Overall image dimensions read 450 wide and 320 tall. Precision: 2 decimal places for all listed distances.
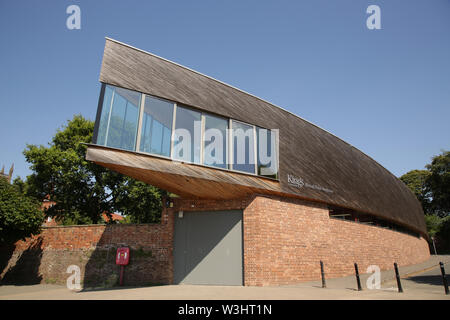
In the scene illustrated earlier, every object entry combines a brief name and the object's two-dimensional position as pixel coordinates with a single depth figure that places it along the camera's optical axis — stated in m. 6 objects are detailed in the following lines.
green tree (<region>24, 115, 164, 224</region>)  21.08
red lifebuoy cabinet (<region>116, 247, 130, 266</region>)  11.19
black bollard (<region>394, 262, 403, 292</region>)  7.73
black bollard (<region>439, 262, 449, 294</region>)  7.22
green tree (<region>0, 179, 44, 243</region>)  12.74
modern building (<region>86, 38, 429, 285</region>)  8.55
